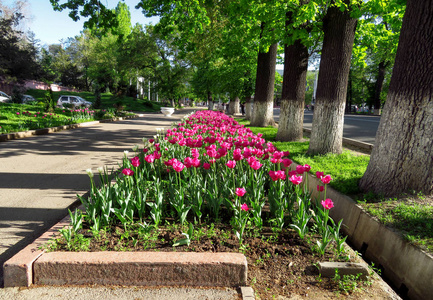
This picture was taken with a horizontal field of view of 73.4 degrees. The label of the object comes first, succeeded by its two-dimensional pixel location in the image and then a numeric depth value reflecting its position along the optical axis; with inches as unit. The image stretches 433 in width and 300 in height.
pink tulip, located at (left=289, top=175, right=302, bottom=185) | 117.3
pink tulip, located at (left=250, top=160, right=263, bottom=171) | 126.4
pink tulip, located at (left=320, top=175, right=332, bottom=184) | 112.9
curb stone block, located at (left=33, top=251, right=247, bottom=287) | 90.2
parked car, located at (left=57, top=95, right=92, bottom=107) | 1229.7
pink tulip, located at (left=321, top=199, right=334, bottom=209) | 105.4
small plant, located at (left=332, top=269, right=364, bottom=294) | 88.4
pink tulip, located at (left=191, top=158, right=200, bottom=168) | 127.2
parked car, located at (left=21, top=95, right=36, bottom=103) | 995.4
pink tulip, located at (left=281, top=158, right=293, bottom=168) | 130.7
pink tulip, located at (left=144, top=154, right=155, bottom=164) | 136.7
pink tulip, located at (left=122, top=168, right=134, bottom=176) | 122.3
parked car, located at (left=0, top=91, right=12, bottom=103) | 1005.5
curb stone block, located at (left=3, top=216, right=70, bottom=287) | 89.3
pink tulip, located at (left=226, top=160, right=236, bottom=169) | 126.0
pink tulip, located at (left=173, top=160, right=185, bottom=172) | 124.2
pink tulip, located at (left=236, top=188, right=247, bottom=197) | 108.7
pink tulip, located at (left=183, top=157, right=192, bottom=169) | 128.5
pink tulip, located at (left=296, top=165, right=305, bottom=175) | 124.6
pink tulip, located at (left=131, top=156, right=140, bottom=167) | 131.5
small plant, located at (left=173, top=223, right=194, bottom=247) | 102.9
